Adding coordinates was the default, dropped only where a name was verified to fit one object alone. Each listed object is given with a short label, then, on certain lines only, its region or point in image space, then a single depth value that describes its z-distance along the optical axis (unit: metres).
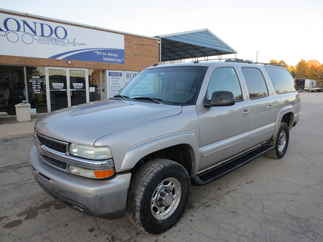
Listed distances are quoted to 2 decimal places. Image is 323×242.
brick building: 10.18
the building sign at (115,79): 13.78
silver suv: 2.03
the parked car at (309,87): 49.69
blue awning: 18.17
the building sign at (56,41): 9.88
